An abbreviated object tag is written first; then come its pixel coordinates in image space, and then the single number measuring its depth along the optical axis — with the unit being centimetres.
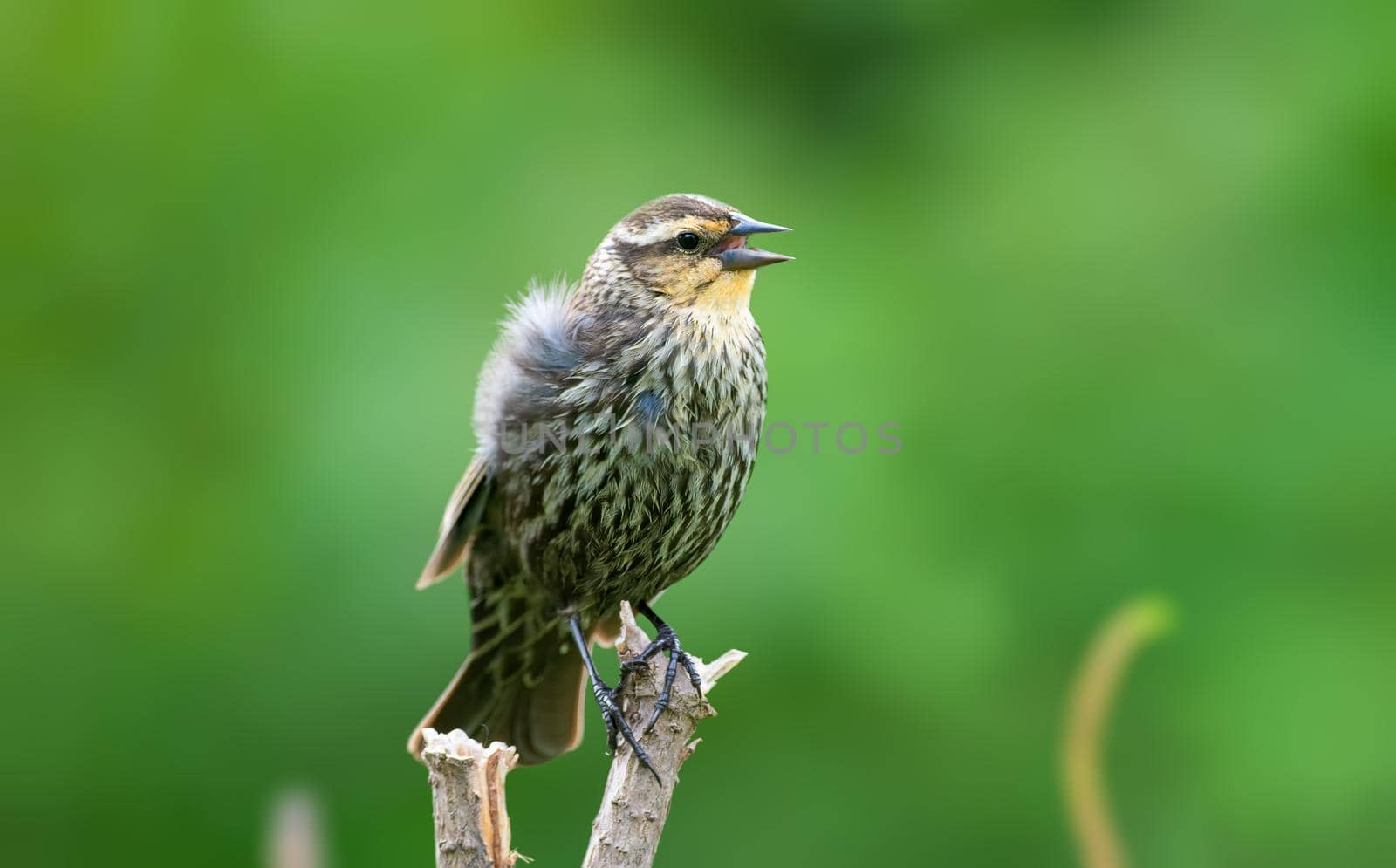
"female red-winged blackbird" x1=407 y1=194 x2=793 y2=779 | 652
